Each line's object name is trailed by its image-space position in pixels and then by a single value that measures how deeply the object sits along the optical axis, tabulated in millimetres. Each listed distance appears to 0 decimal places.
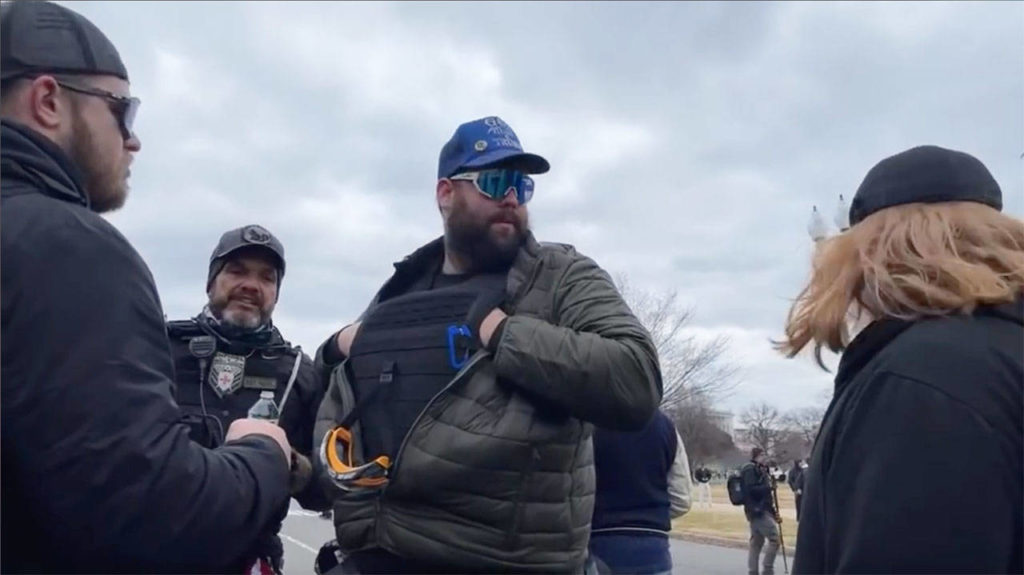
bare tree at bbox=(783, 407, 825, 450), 62178
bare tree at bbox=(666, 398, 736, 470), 57072
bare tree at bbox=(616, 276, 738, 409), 39250
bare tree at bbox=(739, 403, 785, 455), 67300
